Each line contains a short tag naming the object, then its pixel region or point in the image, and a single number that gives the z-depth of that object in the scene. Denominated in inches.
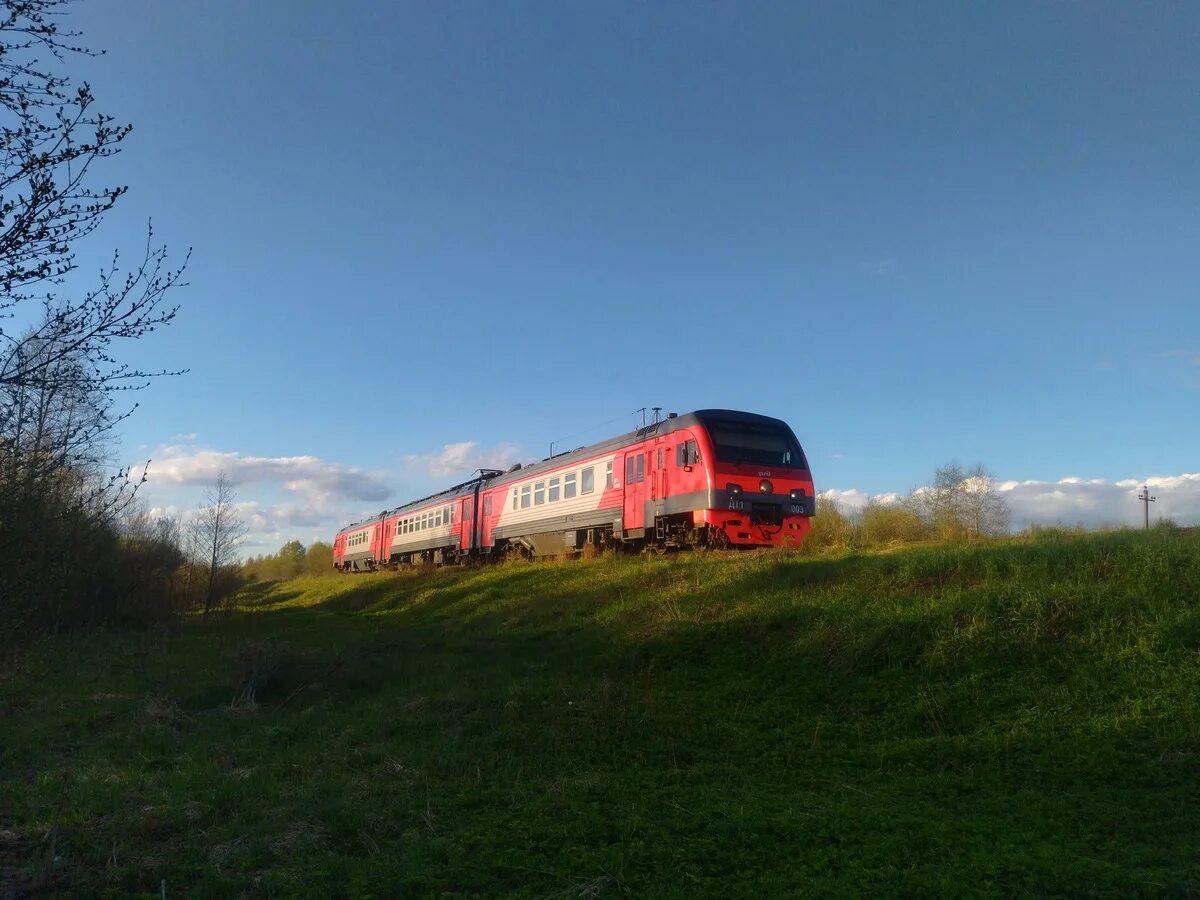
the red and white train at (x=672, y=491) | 636.7
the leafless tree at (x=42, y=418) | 175.0
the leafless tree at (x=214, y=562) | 1163.9
